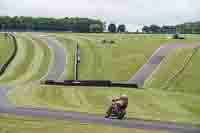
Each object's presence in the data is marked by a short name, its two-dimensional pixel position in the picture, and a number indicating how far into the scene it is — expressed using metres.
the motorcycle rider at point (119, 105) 46.59
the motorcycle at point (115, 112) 46.41
